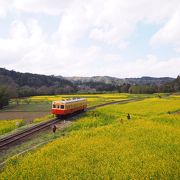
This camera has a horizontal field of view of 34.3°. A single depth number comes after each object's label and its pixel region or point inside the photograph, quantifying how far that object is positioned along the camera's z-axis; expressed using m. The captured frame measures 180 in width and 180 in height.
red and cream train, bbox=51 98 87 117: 35.97
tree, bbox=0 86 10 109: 68.51
